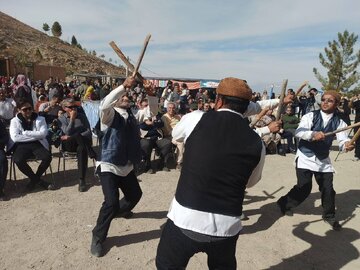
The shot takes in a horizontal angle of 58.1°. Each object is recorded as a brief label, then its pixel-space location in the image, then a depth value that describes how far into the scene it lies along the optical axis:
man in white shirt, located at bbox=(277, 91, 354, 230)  4.46
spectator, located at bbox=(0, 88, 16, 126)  7.75
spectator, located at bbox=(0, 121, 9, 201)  5.28
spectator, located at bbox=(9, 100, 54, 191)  5.62
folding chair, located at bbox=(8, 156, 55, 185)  5.69
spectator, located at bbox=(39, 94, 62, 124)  7.57
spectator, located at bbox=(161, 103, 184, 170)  7.34
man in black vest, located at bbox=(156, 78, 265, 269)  2.09
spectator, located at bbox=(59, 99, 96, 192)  6.06
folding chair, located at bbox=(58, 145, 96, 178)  6.33
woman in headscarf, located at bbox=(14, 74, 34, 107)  9.14
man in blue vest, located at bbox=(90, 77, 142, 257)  3.72
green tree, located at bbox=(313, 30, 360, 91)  27.70
